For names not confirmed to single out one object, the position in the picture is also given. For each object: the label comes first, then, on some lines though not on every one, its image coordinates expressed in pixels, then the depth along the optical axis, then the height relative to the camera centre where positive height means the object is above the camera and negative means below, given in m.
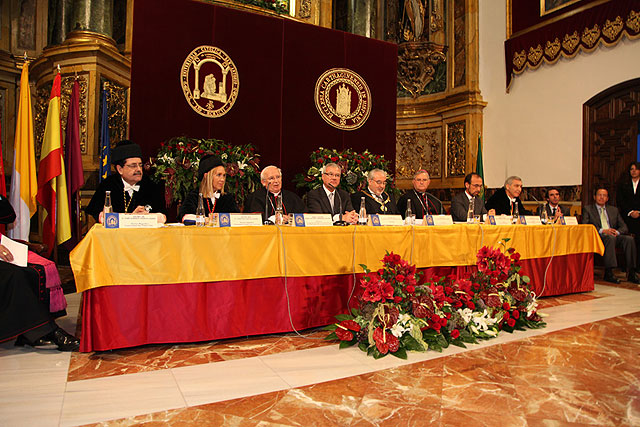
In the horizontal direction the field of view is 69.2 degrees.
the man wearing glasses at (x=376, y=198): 4.66 +0.23
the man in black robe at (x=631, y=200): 6.31 +0.32
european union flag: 5.29 +0.76
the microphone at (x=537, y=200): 7.76 +0.36
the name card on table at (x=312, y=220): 3.23 -0.01
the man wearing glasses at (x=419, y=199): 5.06 +0.24
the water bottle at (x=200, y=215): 3.05 +0.01
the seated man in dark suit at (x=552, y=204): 6.40 +0.25
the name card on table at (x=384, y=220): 3.63 +0.00
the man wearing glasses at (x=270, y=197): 4.11 +0.20
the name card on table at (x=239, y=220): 3.03 -0.01
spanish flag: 4.38 +0.27
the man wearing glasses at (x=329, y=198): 4.45 +0.21
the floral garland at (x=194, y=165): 4.73 +0.55
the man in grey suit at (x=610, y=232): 5.89 -0.12
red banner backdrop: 5.20 +1.77
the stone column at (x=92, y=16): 6.46 +2.82
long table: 2.68 -0.36
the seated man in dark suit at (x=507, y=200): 5.44 +0.27
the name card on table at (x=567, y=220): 4.98 +0.02
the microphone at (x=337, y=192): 4.55 +0.27
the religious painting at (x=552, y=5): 7.50 +3.59
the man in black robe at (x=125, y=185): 3.49 +0.25
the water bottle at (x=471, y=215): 4.26 +0.06
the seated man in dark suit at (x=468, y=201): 5.06 +0.23
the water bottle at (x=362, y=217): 3.56 +0.02
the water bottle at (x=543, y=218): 4.83 +0.04
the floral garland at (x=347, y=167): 5.71 +0.68
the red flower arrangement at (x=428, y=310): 2.82 -0.58
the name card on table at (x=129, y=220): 2.70 -0.02
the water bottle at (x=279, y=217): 3.32 +0.01
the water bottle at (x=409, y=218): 3.78 +0.02
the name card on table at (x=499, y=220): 4.24 +0.01
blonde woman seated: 3.77 +0.23
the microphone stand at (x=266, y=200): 4.12 +0.17
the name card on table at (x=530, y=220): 4.63 +0.02
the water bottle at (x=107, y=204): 2.89 +0.08
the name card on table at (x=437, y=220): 3.83 +0.01
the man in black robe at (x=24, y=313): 2.62 -0.56
